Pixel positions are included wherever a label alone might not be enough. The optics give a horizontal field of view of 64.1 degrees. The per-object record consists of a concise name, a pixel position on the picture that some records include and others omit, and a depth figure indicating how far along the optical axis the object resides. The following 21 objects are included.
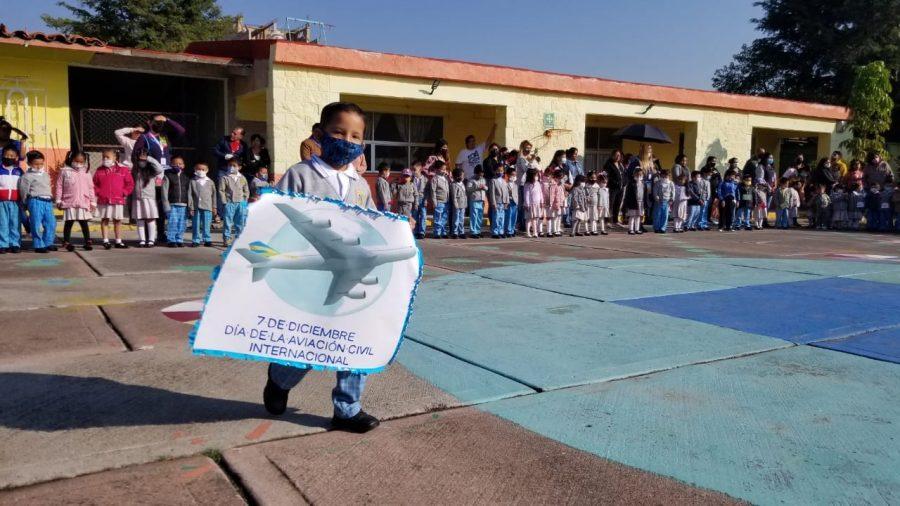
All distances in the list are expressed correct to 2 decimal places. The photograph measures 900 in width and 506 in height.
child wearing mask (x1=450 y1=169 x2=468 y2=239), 14.43
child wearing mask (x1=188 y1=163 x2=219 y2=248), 11.79
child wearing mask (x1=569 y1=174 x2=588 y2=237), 15.45
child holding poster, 3.65
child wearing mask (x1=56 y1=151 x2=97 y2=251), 10.69
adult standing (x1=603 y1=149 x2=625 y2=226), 17.08
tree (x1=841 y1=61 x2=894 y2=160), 22.55
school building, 14.05
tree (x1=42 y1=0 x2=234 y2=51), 34.53
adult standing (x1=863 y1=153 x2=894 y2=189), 18.88
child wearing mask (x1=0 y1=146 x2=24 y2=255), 10.22
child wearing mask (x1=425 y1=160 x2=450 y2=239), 14.28
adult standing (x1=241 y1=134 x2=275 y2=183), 13.20
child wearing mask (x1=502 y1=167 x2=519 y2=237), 14.92
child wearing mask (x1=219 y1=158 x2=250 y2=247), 12.12
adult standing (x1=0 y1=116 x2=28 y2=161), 10.91
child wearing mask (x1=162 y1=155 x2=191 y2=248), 11.61
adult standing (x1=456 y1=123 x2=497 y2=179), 15.80
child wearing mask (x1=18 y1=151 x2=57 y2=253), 10.33
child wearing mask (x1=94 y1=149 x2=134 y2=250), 11.07
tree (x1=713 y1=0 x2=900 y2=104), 33.56
